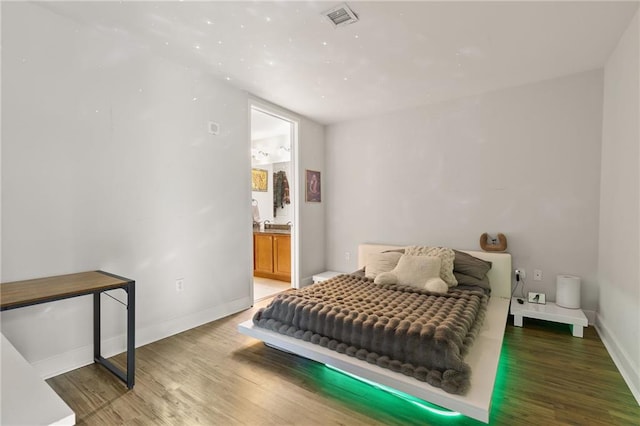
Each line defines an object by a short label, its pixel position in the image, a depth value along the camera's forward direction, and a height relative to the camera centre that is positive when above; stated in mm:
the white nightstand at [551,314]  2725 -979
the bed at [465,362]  1591 -989
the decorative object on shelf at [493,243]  3350 -394
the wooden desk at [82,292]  1641 -493
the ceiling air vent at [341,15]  1995 +1283
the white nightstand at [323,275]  4324 -996
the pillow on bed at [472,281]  3121 -753
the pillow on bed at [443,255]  3060 -521
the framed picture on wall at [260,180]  5867 +498
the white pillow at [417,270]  2920 -616
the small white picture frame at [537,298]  3107 -922
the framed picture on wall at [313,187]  4457 +281
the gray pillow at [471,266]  3191 -619
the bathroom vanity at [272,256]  4805 -806
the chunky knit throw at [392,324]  1763 -796
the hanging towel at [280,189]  5828 +313
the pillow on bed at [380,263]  3299 -614
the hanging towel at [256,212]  6035 -123
